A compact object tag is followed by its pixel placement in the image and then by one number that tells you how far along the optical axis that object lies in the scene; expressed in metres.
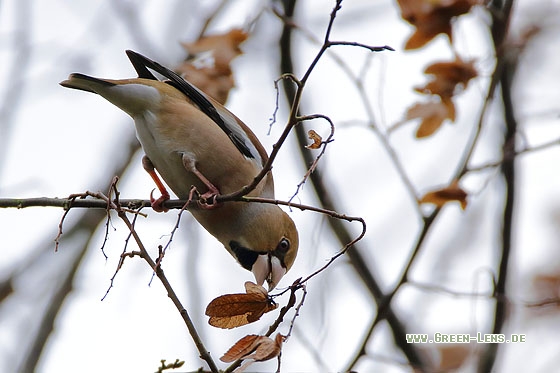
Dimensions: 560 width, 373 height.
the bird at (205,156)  8.03
